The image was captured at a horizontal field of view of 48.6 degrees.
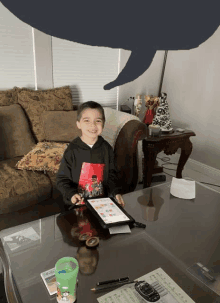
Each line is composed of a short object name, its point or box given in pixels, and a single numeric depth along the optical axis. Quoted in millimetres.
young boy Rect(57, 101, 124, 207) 1244
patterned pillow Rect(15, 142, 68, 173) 1708
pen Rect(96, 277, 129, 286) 798
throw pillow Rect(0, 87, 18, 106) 1989
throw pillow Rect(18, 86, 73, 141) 2062
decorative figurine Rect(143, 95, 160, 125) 2520
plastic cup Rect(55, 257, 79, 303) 677
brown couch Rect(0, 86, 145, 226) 1554
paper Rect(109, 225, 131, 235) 1040
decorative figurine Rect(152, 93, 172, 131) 2242
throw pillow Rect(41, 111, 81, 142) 2047
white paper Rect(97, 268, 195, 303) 756
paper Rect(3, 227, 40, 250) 979
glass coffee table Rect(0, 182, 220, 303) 812
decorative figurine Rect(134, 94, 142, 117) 2672
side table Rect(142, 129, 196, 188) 2088
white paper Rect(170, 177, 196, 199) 1376
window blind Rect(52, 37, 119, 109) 2396
